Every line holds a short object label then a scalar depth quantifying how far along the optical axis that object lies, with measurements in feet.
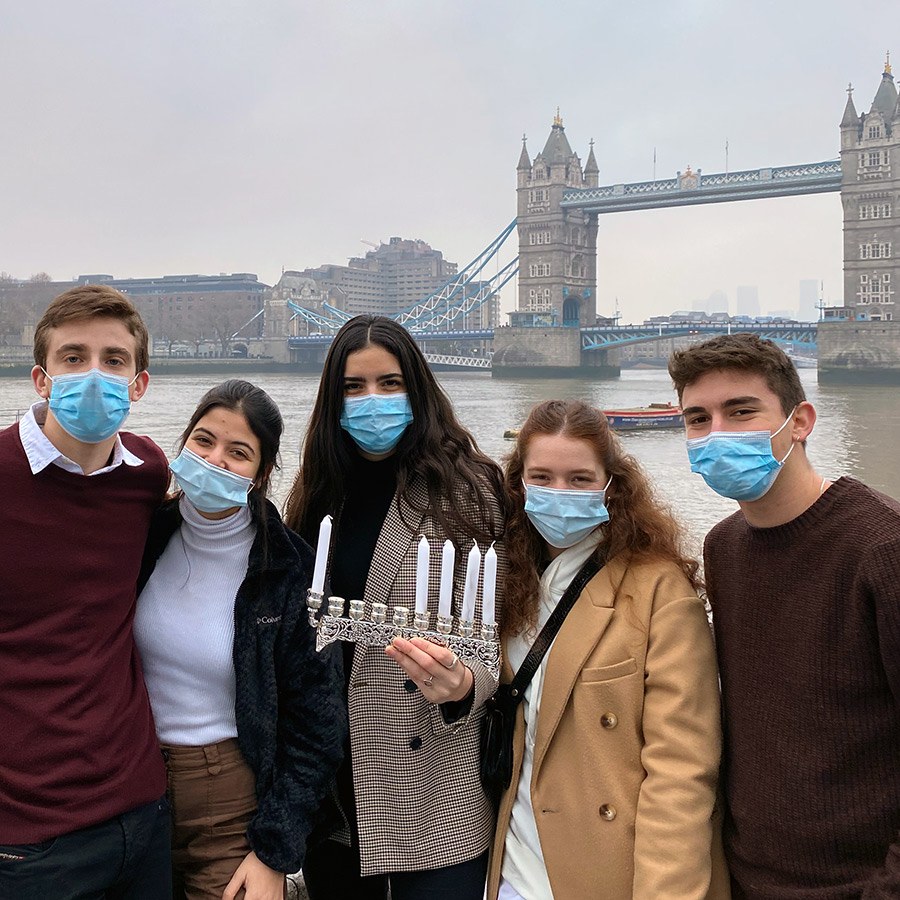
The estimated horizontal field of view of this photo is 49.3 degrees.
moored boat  65.92
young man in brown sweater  4.45
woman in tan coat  4.86
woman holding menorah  5.37
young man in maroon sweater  4.58
